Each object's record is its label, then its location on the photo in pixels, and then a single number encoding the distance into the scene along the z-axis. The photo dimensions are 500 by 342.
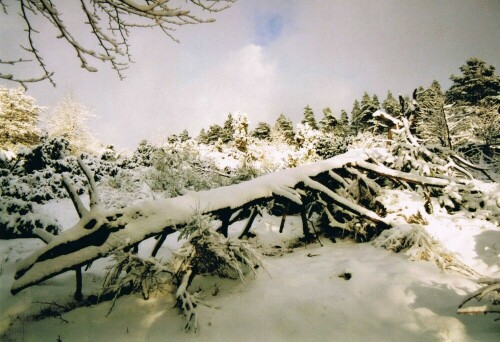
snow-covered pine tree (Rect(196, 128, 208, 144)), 50.03
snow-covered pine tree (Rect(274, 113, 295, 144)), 43.34
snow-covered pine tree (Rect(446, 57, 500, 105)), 27.23
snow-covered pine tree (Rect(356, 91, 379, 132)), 42.53
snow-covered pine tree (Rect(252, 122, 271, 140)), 46.94
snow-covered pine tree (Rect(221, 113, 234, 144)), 44.88
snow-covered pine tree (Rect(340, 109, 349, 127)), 47.98
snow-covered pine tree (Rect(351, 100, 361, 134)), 45.66
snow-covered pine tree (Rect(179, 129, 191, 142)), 51.44
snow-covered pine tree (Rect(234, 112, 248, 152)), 16.48
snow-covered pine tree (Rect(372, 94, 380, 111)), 43.62
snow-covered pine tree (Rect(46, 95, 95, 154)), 27.70
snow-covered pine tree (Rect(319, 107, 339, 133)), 44.54
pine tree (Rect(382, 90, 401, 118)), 42.28
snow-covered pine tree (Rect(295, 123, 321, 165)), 14.04
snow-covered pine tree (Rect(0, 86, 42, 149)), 21.94
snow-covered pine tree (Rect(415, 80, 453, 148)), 15.77
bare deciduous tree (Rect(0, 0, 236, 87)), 2.42
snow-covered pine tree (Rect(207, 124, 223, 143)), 49.34
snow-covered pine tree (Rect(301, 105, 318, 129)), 46.15
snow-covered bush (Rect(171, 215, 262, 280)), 3.26
